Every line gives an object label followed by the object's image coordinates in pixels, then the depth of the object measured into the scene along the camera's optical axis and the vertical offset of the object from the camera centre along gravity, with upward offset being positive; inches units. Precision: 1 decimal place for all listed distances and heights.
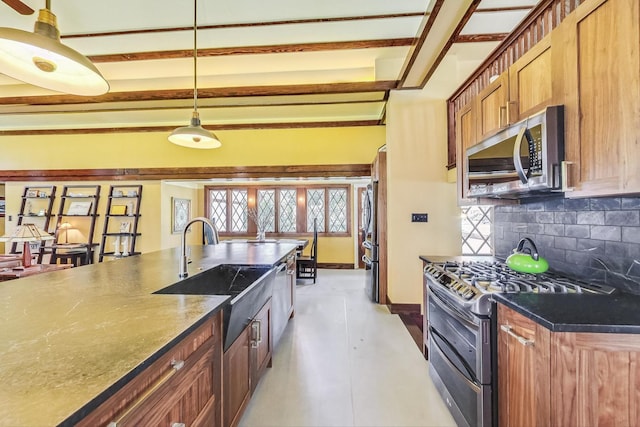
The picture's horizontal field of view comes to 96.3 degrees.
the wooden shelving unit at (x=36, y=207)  217.5 +7.6
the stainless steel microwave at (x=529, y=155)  51.0 +12.0
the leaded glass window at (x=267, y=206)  273.7 +9.3
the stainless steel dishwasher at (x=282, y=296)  92.0 -29.4
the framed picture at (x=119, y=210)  219.3 +5.1
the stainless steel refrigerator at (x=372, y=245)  153.9 -16.1
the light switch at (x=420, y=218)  137.0 -1.1
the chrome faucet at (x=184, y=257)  68.5 -9.9
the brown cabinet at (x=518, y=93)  56.2 +27.7
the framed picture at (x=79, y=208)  217.6 +6.6
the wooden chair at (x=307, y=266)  204.8 -37.7
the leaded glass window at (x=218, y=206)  282.5 +10.2
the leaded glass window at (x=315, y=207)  269.3 +8.5
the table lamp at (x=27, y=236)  133.2 -9.0
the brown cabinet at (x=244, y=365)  54.0 -33.0
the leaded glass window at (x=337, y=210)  267.6 +5.6
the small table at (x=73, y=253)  206.6 -26.5
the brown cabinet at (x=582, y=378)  38.1 -22.4
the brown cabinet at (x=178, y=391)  28.2 -21.2
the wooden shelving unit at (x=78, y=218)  211.0 -1.0
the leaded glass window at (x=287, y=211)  272.5 +4.9
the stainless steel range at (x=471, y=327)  53.4 -23.7
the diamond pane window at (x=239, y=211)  278.4 +5.1
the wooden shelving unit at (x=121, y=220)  216.7 -2.5
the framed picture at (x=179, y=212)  237.9 +3.4
